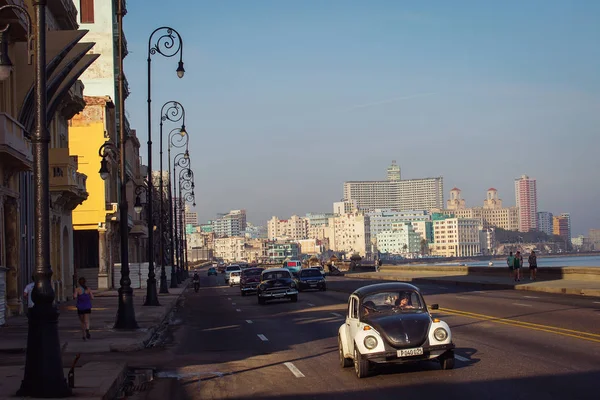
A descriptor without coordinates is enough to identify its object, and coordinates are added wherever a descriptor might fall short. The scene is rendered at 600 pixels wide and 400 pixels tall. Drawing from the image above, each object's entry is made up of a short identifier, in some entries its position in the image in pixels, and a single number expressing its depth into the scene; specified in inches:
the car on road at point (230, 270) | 3311.5
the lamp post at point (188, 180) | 2928.2
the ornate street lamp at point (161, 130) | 1914.4
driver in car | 620.1
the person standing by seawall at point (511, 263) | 2029.5
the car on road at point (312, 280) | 2153.1
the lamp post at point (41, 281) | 483.8
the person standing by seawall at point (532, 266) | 2011.6
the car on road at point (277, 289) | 1667.1
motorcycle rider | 2490.7
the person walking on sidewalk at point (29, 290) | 927.0
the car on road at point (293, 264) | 3852.1
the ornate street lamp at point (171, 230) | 2479.8
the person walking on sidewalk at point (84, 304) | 947.3
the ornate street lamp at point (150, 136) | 1352.1
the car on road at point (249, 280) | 2162.9
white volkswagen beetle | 569.3
